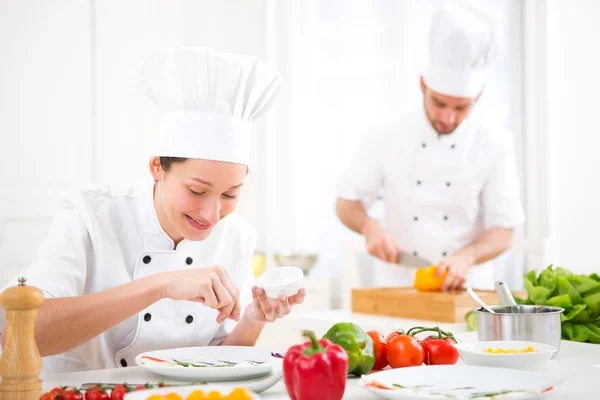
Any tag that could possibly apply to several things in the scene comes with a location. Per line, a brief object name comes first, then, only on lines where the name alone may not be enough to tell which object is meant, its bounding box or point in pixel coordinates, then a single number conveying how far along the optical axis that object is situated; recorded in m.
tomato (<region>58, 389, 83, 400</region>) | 1.60
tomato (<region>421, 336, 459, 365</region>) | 1.91
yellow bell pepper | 2.99
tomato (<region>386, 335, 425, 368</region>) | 1.89
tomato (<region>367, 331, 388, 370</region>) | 1.91
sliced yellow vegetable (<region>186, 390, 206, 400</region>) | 1.58
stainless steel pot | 2.03
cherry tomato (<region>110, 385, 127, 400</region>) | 1.62
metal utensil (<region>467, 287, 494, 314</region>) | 2.03
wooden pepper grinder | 1.63
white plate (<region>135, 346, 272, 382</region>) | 1.80
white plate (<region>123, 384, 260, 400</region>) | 1.61
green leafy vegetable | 2.31
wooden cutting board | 2.84
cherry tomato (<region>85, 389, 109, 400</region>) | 1.62
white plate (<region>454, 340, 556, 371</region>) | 1.85
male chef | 3.41
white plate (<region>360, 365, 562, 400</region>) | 1.65
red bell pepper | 1.62
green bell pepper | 1.82
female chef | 2.05
